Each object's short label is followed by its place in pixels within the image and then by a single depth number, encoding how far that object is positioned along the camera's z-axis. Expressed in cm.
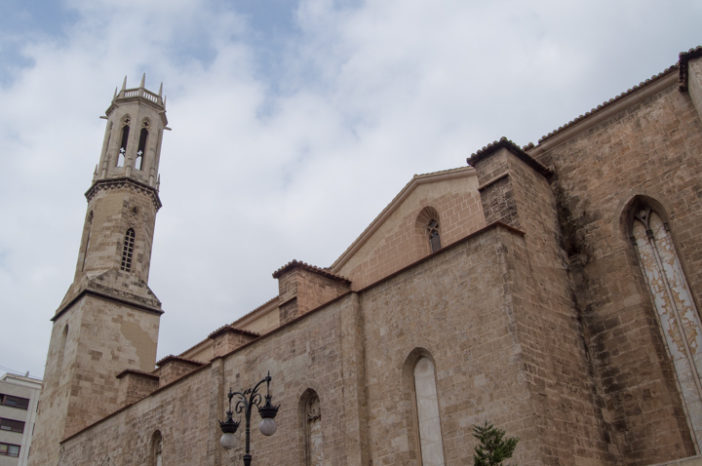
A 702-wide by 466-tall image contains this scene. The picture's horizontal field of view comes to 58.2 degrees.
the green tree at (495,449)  734
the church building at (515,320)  1024
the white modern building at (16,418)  4675
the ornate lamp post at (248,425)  985
